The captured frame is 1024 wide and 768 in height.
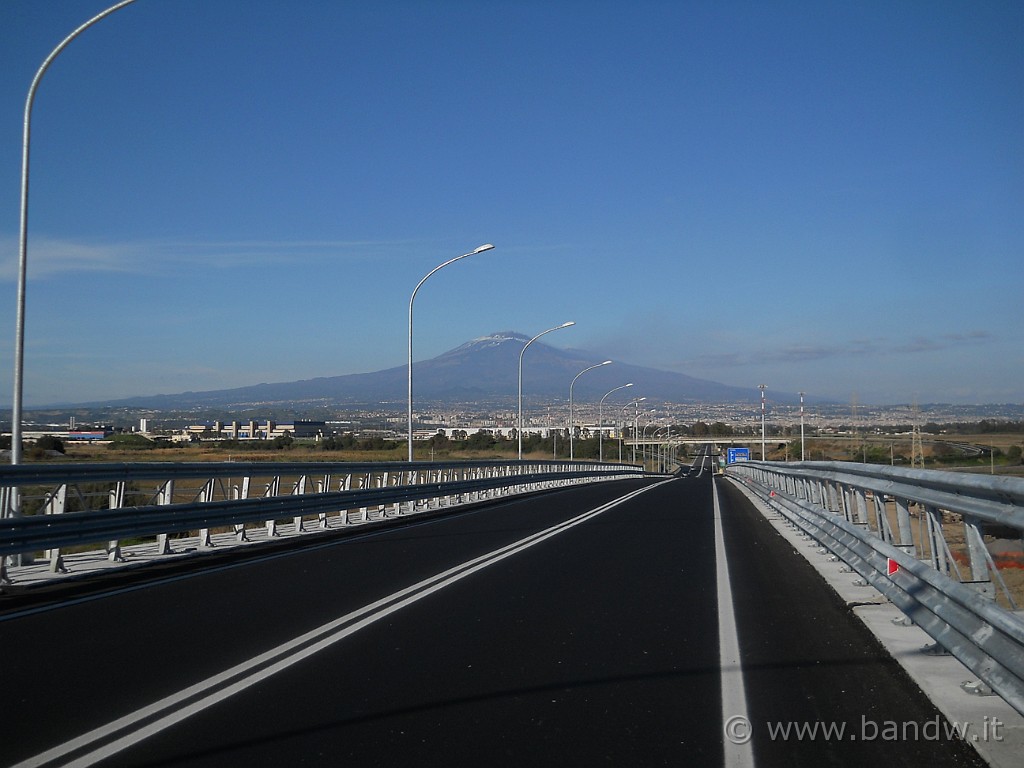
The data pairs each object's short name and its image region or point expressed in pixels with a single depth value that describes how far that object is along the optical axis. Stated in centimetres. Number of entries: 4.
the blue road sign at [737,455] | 11169
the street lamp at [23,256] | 1416
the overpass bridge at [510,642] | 579
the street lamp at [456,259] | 3494
